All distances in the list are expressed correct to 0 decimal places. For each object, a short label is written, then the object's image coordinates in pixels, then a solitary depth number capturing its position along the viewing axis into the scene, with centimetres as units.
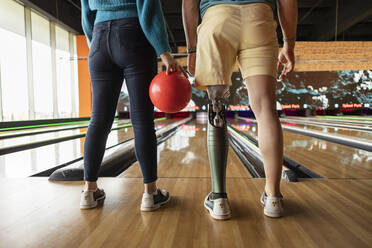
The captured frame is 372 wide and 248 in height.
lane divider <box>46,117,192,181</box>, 121
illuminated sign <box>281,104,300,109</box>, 828
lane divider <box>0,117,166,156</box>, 213
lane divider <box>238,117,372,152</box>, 220
